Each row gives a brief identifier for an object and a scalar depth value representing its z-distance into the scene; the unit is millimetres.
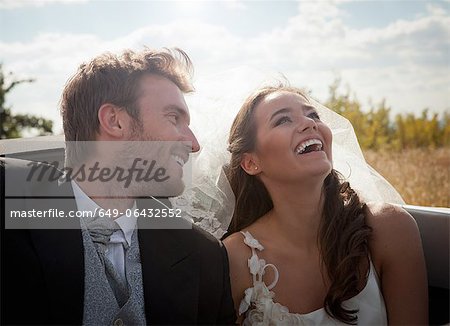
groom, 1208
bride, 1388
